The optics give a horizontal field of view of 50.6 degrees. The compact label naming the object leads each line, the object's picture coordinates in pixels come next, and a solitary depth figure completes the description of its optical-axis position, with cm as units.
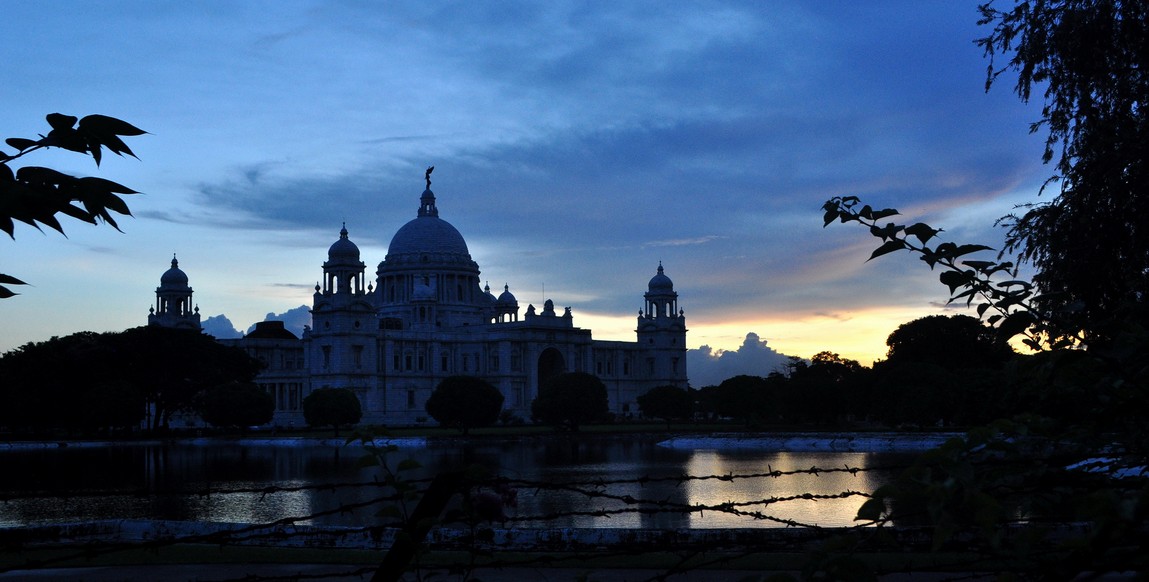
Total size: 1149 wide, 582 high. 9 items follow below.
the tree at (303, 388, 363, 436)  8200
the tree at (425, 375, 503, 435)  8006
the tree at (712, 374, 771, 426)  8719
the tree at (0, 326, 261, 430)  7575
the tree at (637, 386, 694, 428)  9300
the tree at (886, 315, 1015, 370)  9288
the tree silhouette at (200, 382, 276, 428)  8025
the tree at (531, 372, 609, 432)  8100
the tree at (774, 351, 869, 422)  8250
